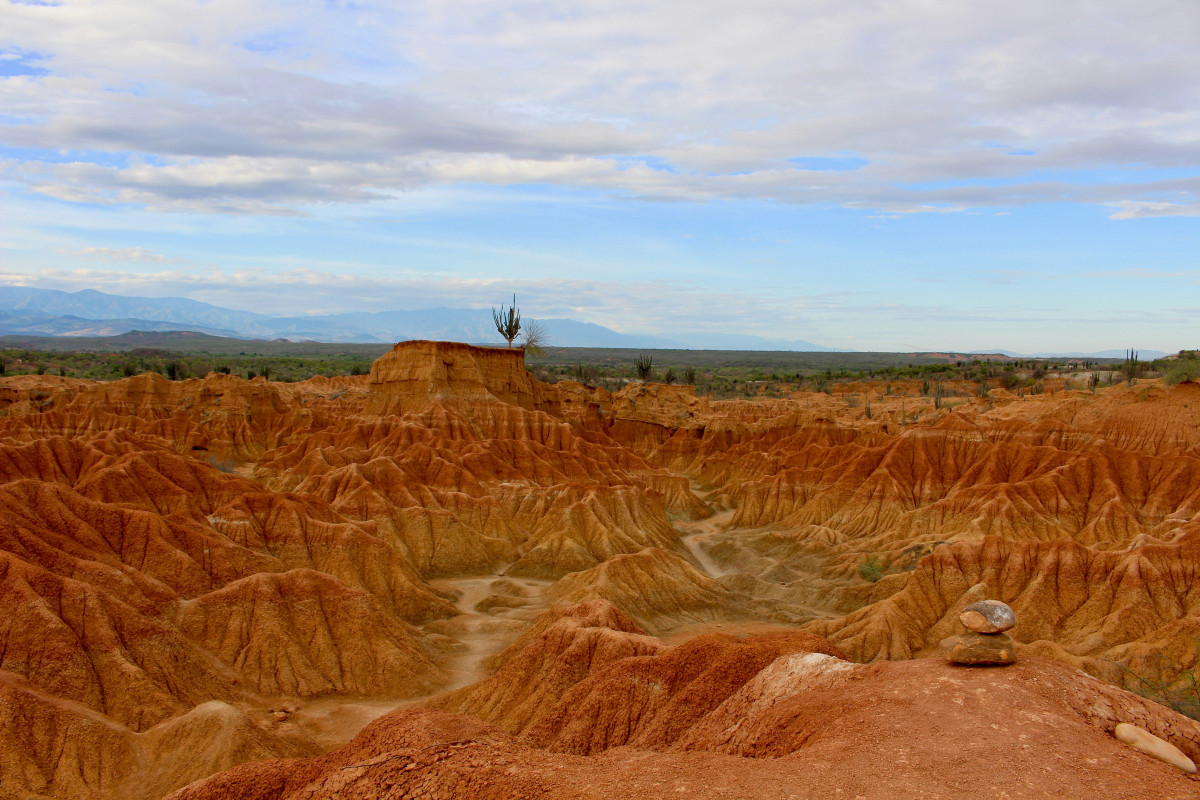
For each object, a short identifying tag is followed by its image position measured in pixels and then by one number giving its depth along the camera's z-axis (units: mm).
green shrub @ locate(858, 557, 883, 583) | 47066
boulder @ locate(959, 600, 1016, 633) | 15617
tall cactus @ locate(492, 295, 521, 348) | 106875
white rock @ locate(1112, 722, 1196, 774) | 12523
